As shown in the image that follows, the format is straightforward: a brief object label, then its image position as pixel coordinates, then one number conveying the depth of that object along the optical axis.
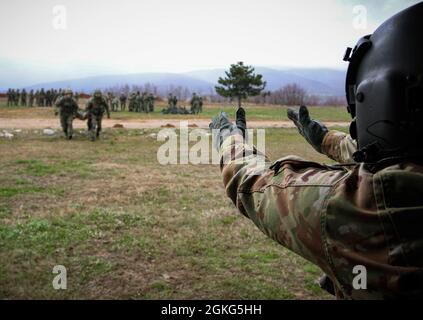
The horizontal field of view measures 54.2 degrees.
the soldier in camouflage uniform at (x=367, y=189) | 1.13
